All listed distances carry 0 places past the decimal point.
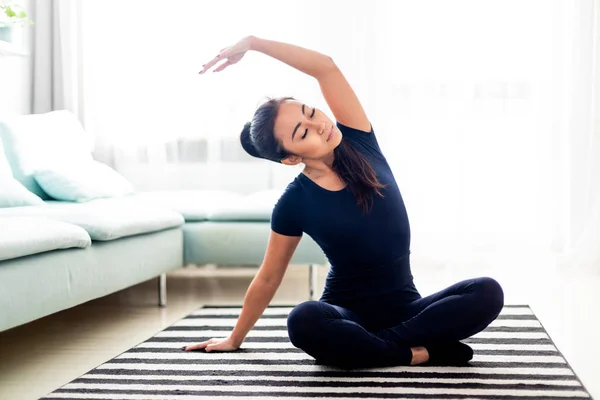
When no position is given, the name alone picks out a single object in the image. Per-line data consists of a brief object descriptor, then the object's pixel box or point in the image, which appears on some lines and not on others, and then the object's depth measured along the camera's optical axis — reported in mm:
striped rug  3668
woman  3842
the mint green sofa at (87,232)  3991
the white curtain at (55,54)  6882
